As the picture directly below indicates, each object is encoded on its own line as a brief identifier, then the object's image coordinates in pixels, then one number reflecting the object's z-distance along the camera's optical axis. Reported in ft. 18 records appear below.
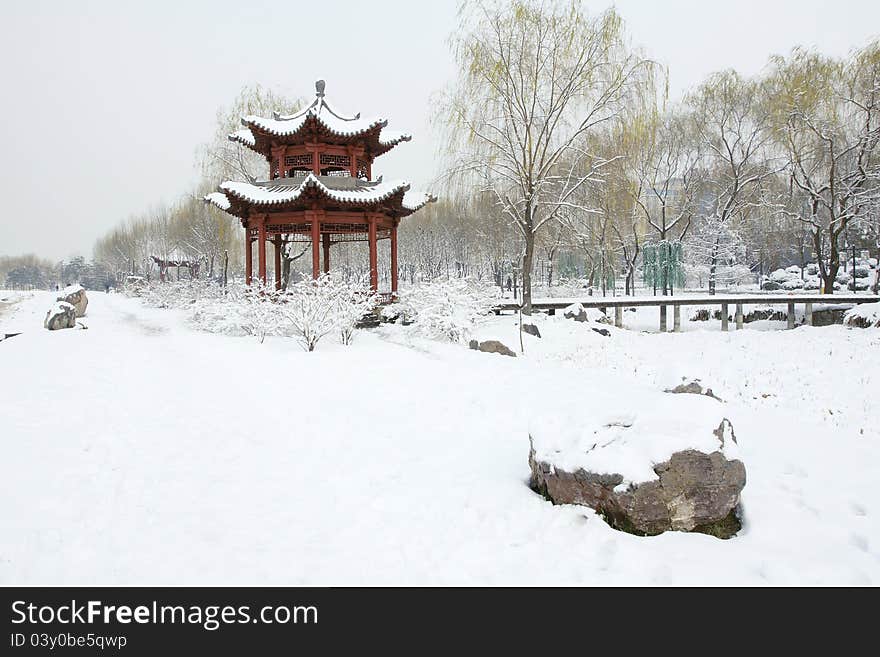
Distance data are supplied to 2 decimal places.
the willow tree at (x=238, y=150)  68.13
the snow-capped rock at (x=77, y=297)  58.85
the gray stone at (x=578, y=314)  51.93
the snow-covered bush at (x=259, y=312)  35.17
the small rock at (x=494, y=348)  32.42
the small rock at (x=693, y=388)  19.79
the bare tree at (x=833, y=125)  57.41
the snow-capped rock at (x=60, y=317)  45.39
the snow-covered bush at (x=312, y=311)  31.40
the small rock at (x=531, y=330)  41.57
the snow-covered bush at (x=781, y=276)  104.22
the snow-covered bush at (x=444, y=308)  36.14
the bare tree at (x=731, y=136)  69.92
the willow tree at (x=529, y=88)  43.27
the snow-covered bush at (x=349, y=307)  33.24
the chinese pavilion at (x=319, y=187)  42.45
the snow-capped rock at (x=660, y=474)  9.56
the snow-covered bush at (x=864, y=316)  45.50
